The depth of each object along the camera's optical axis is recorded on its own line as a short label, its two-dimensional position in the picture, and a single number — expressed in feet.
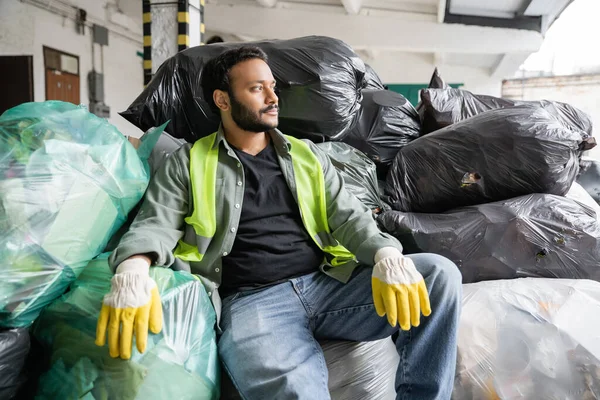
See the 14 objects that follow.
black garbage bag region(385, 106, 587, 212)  6.02
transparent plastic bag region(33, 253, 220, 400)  3.47
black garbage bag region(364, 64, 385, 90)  8.74
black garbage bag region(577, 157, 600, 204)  8.89
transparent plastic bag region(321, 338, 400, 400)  4.59
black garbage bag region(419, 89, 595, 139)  8.08
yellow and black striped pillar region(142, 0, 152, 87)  12.46
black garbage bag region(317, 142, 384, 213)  6.76
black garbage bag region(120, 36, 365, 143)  6.64
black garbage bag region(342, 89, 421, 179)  7.70
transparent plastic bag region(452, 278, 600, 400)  4.38
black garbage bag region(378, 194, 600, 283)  5.64
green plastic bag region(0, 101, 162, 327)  3.72
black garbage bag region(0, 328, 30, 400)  3.48
